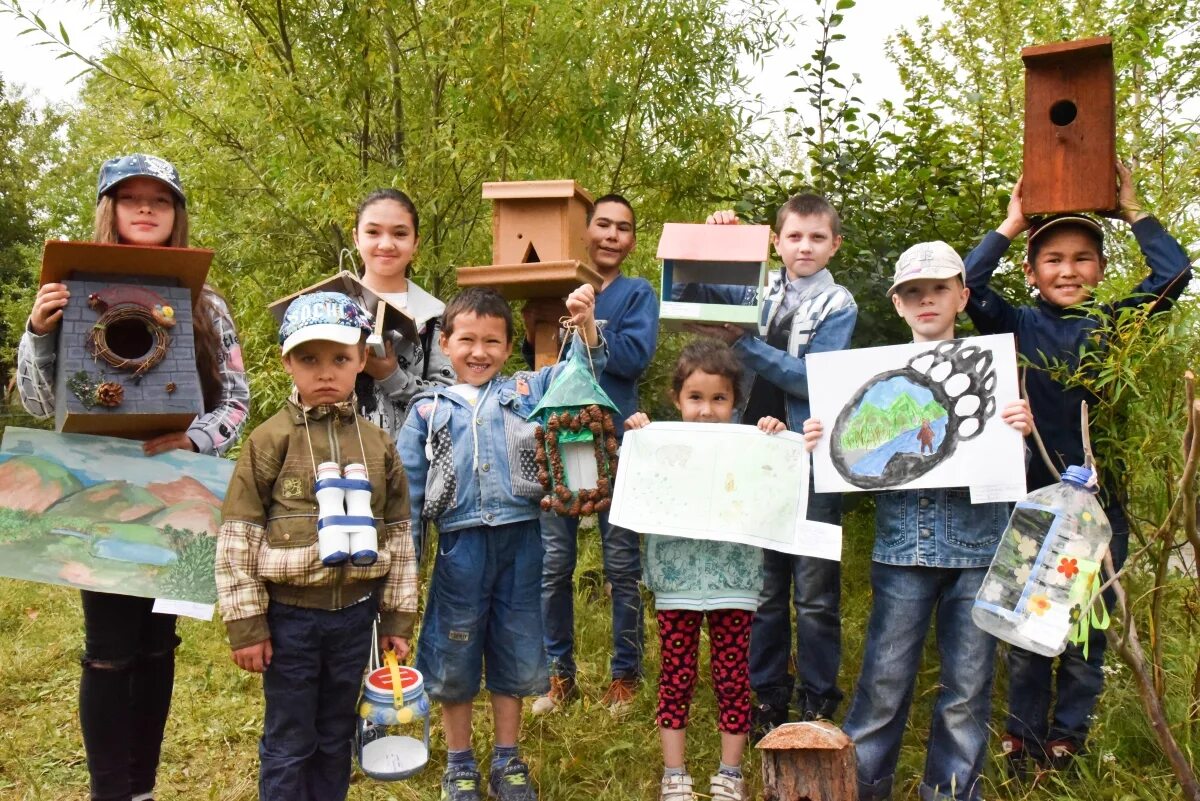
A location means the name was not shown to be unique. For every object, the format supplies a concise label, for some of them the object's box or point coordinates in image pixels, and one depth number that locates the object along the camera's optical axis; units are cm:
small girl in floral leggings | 333
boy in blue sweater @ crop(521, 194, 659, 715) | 410
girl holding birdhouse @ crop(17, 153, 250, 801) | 301
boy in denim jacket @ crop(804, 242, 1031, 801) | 312
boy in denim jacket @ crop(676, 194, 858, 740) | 362
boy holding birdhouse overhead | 337
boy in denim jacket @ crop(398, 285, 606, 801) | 332
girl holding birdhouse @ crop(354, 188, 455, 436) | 348
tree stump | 267
